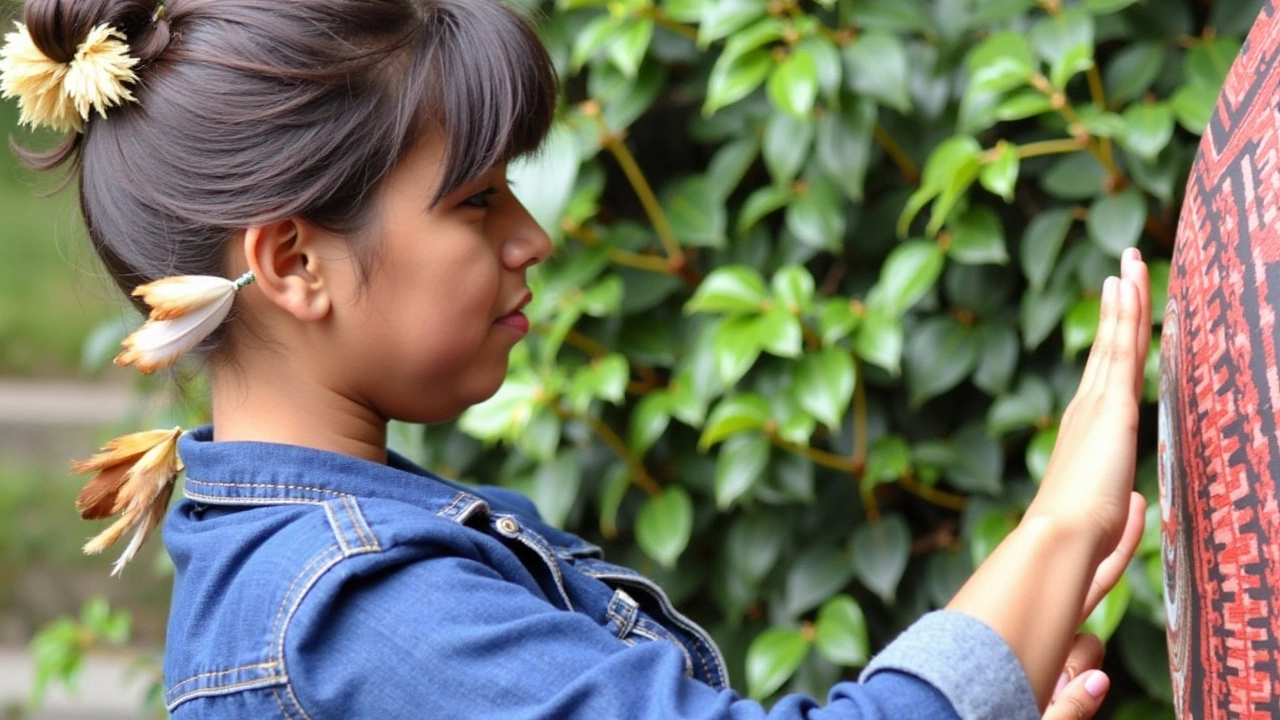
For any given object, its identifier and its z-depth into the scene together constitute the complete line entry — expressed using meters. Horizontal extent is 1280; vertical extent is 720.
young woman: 1.56
